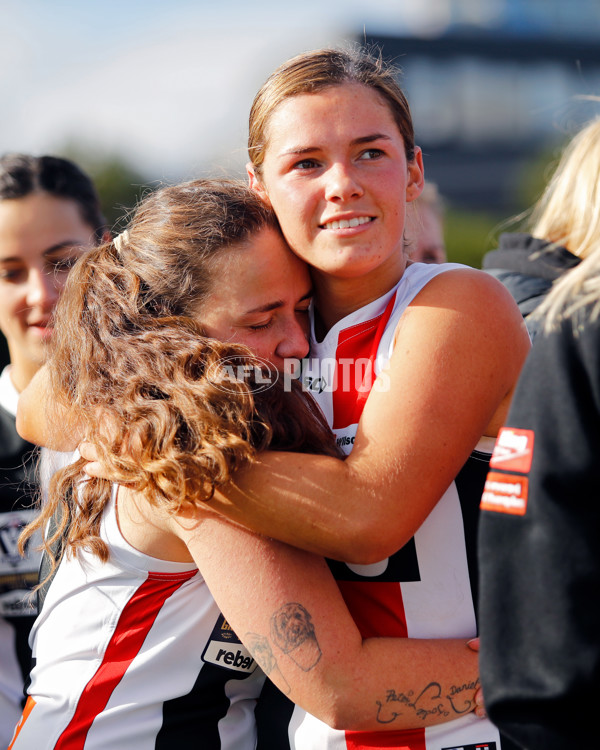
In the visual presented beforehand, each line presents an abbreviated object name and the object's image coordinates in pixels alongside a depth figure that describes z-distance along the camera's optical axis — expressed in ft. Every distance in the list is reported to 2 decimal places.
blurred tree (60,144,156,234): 92.79
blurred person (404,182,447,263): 15.31
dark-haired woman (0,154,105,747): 9.62
